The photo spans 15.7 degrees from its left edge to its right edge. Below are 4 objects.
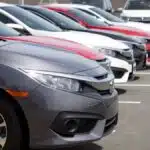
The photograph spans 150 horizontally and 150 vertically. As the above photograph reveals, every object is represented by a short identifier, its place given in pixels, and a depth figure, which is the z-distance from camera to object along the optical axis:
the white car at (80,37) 9.80
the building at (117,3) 46.31
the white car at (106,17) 15.45
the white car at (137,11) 19.97
